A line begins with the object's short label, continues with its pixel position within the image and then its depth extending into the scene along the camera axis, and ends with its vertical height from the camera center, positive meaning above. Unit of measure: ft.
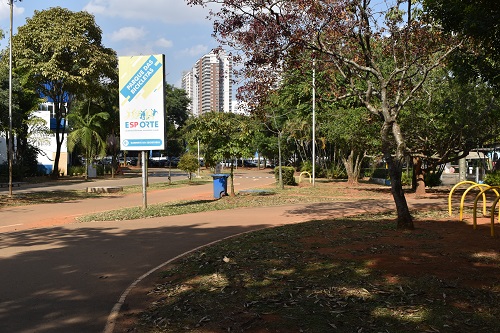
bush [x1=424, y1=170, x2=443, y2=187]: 90.74 -3.20
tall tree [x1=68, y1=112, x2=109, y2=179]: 132.26 +7.93
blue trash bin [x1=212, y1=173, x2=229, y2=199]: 68.03 -3.37
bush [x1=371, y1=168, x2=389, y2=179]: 113.66 -2.63
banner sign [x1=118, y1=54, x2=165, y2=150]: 53.36 +6.88
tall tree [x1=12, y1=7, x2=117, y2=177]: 106.73 +25.18
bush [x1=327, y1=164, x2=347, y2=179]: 130.93 -2.67
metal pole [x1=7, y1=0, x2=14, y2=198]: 76.55 +10.68
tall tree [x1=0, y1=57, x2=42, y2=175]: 97.40 +9.73
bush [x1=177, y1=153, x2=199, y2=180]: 107.96 -0.33
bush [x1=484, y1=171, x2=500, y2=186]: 80.64 -2.76
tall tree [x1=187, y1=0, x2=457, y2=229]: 31.63 +8.72
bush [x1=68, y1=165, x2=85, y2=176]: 149.48 -2.32
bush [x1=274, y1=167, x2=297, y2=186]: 97.16 -2.58
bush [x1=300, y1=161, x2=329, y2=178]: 136.83 -2.21
